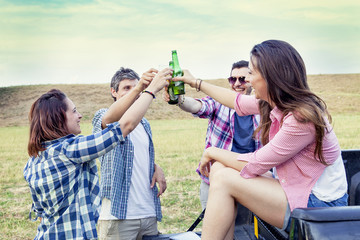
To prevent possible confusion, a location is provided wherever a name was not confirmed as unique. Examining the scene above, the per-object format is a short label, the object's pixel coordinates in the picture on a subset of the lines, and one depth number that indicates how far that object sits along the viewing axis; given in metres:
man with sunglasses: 3.92
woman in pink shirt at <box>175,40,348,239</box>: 2.44
